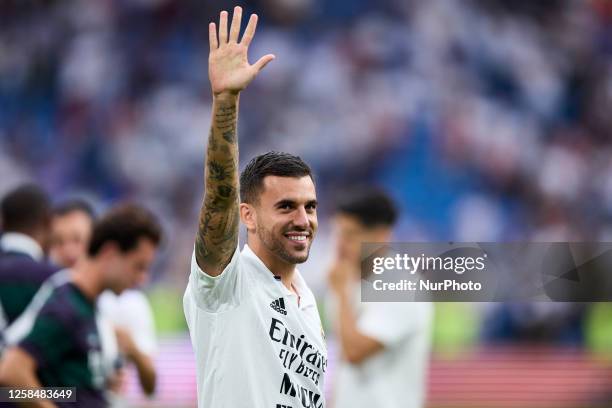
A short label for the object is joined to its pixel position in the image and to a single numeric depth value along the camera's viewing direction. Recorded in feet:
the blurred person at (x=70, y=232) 49.01
